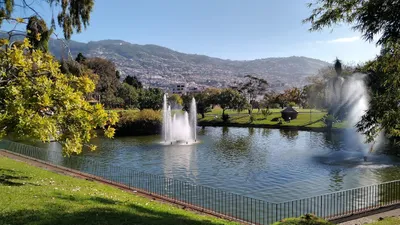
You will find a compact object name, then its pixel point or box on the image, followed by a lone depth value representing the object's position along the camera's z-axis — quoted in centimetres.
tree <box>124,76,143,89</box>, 13273
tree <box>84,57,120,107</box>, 8904
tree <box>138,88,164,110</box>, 9212
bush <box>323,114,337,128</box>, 5638
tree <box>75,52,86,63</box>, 9128
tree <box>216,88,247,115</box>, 8288
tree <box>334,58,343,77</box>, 6031
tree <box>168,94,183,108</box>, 12211
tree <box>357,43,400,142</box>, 1026
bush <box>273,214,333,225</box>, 571
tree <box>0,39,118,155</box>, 1370
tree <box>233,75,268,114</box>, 11482
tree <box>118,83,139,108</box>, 10456
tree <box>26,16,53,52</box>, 1653
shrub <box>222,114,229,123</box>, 7529
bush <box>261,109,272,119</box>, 7729
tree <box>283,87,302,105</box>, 12044
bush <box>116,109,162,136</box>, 5675
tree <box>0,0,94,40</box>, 1599
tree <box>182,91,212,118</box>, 8811
